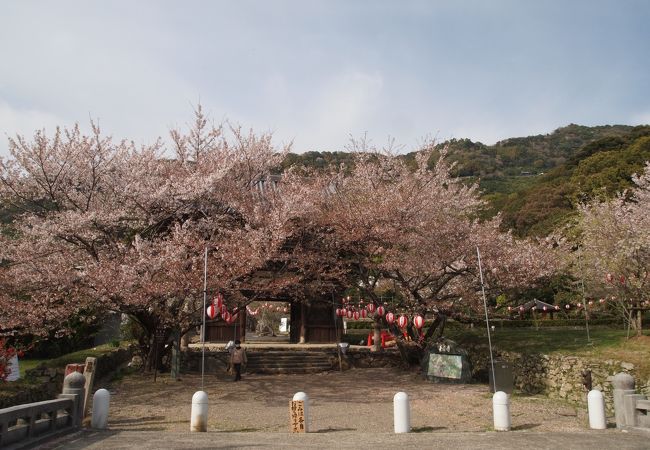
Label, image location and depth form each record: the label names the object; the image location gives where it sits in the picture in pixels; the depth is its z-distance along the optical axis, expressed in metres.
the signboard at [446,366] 15.52
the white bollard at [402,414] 8.95
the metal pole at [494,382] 12.87
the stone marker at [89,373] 10.41
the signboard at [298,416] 8.92
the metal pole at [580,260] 20.81
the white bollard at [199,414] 8.86
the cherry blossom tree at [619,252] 17.17
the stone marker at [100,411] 9.14
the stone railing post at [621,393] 9.20
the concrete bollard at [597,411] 9.22
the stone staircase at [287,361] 18.31
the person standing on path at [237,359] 15.93
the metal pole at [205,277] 11.79
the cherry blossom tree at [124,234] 12.89
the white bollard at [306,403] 8.93
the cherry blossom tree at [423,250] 16.53
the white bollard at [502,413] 9.14
